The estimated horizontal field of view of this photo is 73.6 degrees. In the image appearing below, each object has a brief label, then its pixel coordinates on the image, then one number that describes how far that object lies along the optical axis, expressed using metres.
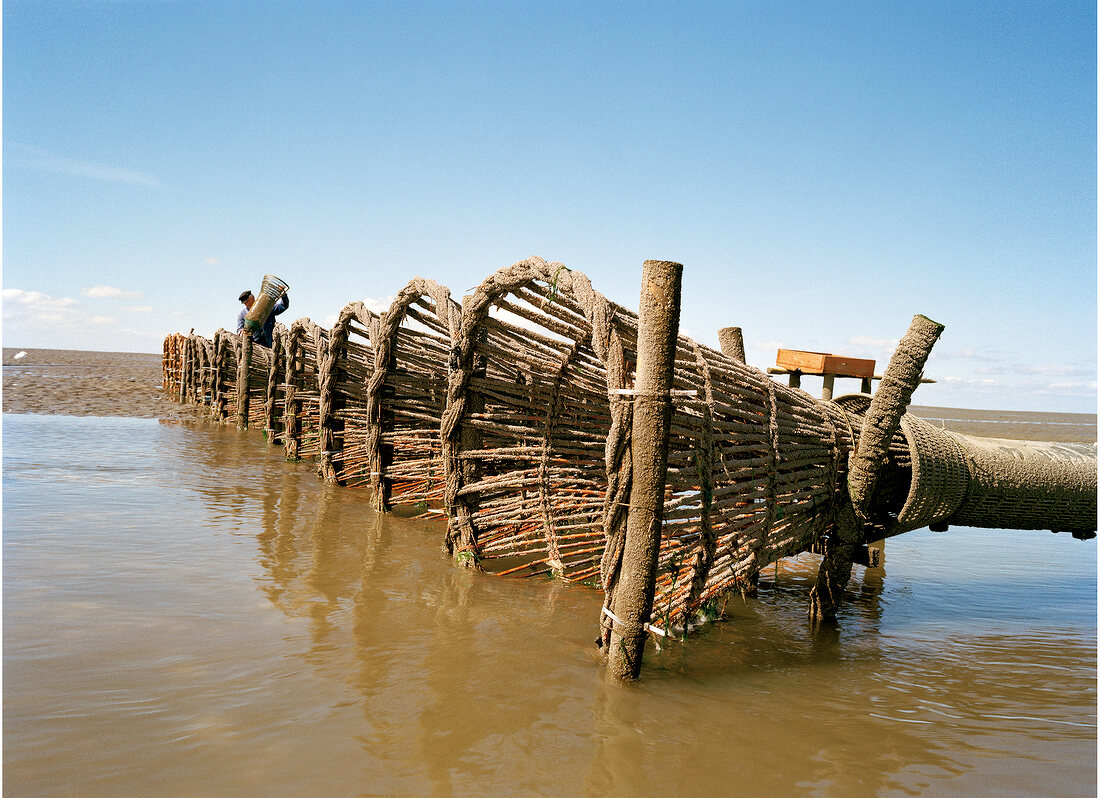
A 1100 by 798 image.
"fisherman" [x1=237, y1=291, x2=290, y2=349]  12.21
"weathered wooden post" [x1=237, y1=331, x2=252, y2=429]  12.22
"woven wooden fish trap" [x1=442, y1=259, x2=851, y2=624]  3.55
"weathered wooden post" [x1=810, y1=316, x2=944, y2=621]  4.09
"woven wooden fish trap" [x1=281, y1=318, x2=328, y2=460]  9.09
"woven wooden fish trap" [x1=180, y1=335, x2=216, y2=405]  15.20
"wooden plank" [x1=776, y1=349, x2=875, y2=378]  5.43
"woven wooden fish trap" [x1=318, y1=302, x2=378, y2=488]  7.34
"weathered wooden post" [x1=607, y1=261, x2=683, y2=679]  3.15
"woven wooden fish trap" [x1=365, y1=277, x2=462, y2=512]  6.14
